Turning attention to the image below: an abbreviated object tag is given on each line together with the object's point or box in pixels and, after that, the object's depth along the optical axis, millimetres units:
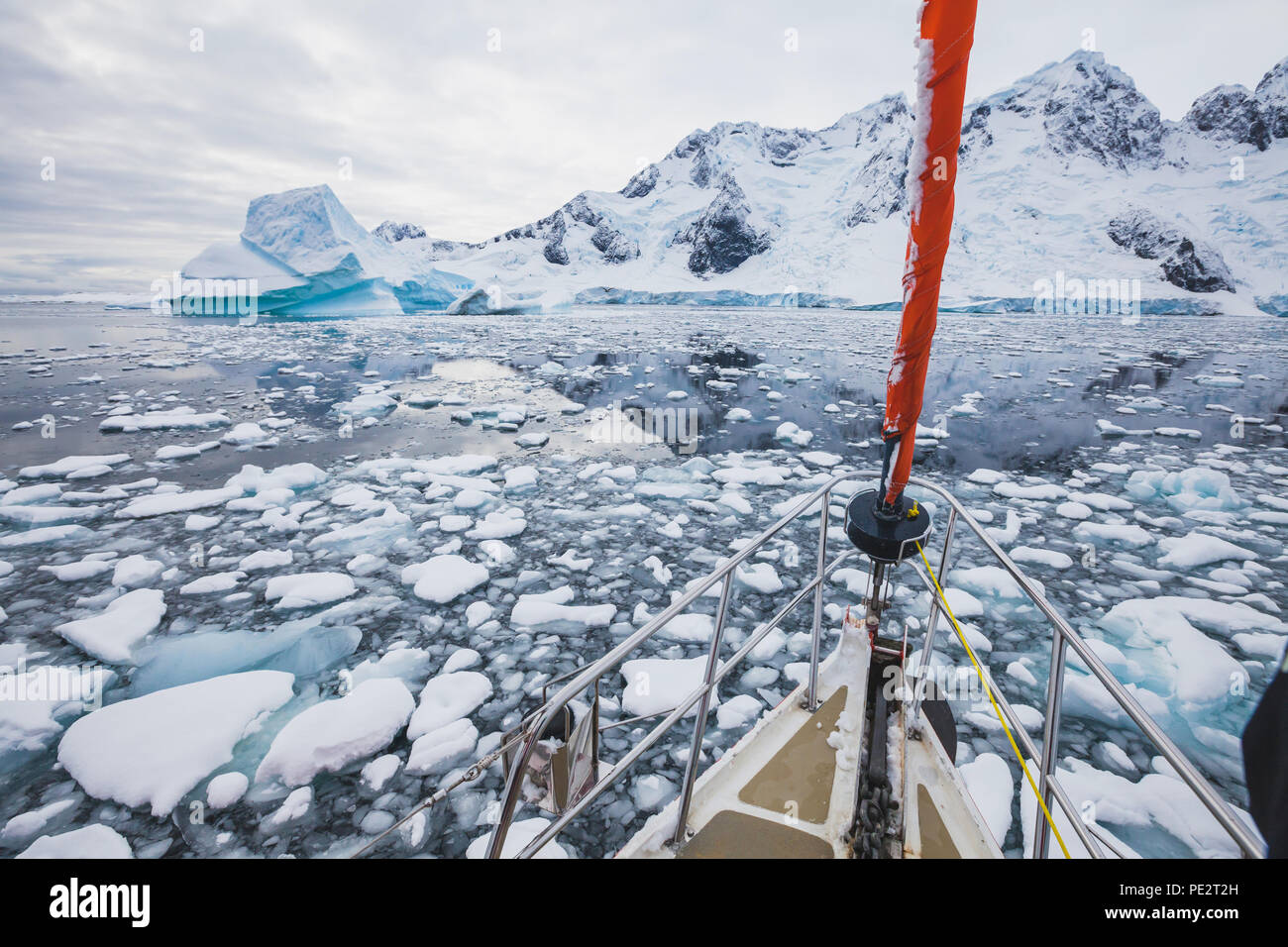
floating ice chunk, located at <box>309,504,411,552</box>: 4344
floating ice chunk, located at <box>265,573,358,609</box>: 3568
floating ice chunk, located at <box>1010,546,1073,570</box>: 4074
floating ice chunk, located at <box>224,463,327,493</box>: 5414
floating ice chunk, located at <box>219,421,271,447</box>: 6969
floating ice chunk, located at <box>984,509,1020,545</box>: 4469
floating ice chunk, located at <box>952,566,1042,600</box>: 3783
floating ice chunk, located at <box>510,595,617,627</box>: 3426
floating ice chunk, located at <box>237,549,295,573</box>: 3975
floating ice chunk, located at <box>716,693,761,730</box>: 2727
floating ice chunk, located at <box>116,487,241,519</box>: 4816
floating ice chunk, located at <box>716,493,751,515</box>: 5043
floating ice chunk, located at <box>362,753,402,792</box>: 2363
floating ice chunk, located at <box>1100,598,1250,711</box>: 2871
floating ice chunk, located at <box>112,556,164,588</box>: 3745
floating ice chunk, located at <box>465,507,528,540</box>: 4557
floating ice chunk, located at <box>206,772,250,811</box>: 2256
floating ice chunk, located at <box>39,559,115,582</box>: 3793
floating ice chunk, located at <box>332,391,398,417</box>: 8633
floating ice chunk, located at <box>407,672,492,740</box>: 2654
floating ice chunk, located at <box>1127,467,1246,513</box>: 5086
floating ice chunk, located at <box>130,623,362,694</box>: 2949
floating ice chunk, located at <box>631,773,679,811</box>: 2293
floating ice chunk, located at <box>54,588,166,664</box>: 3068
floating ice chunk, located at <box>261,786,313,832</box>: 2164
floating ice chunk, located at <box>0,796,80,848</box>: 2062
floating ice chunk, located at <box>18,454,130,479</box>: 5648
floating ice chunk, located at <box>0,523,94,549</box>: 4273
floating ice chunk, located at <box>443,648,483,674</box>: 3025
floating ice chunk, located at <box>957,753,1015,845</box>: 2199
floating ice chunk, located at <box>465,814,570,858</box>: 2074
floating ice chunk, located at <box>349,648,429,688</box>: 2936
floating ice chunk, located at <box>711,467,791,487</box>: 5738
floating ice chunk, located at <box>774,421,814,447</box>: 7232
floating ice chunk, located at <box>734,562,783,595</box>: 3873
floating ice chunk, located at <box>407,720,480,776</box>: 2439
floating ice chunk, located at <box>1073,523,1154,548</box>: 4395
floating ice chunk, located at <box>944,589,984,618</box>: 3565
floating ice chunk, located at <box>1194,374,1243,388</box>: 11141
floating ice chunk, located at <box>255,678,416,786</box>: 2404
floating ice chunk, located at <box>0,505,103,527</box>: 4625
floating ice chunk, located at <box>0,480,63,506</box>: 4996
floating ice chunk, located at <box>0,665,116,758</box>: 2498
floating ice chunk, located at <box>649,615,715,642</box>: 3396
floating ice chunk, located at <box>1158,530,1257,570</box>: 4062
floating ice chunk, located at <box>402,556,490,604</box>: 3705
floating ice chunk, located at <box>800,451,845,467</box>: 6379
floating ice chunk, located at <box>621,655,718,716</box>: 2852
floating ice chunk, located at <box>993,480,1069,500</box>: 5383
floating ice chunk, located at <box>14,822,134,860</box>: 1998
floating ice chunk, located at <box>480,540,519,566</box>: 4173
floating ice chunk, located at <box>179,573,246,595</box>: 3663
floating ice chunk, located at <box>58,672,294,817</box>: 2309
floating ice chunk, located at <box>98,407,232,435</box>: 7508
